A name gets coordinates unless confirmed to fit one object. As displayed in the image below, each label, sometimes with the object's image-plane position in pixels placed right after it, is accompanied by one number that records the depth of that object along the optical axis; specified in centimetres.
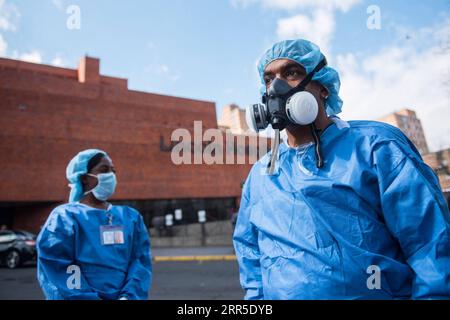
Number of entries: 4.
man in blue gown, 130
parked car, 1315
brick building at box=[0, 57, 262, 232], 2505
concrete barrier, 2452
